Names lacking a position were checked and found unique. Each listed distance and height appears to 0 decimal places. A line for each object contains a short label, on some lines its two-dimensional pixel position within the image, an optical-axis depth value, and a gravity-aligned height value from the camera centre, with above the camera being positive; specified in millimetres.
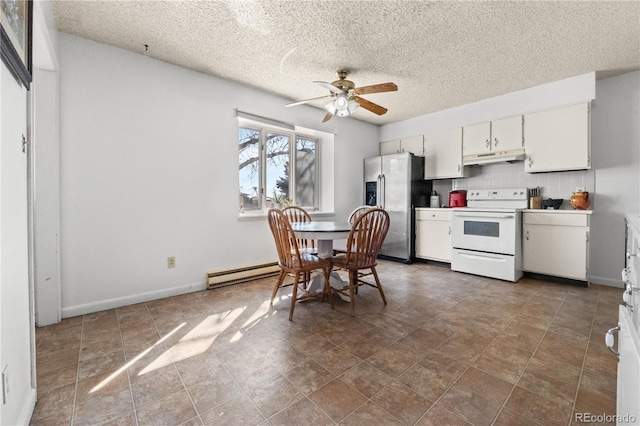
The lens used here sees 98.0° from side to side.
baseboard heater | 3115 -781
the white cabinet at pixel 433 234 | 4105 -389
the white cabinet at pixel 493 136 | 3660 +1006
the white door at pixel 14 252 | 988 -172
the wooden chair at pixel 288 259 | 2309 -448
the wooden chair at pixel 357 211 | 3404 -35
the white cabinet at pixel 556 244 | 3111 -410
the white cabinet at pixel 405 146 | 4669 +1122
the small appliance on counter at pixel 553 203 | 3480 +74
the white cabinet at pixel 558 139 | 3172 +837
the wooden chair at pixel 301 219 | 3130 -127
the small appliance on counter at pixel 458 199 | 4172 +149
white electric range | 3375 -328
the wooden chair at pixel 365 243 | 2359 -308
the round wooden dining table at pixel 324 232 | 2334 -201
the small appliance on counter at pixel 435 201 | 4486 +126
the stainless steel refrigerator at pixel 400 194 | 4379 +239
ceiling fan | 2572 +1099
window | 3721 +587
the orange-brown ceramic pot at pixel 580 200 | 3240 +104
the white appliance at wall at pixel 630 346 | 692 -389
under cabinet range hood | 3604 +704
